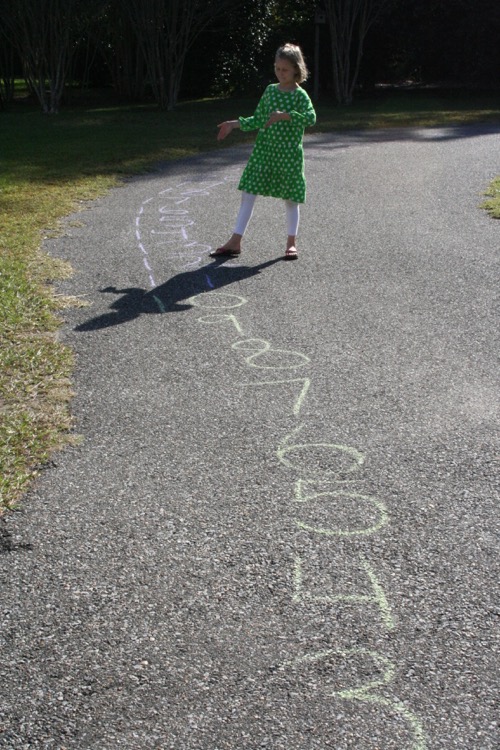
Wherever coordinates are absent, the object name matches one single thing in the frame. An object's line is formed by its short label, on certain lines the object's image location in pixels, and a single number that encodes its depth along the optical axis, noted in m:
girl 6.54
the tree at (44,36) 17.75
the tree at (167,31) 19.20
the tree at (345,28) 21.69
